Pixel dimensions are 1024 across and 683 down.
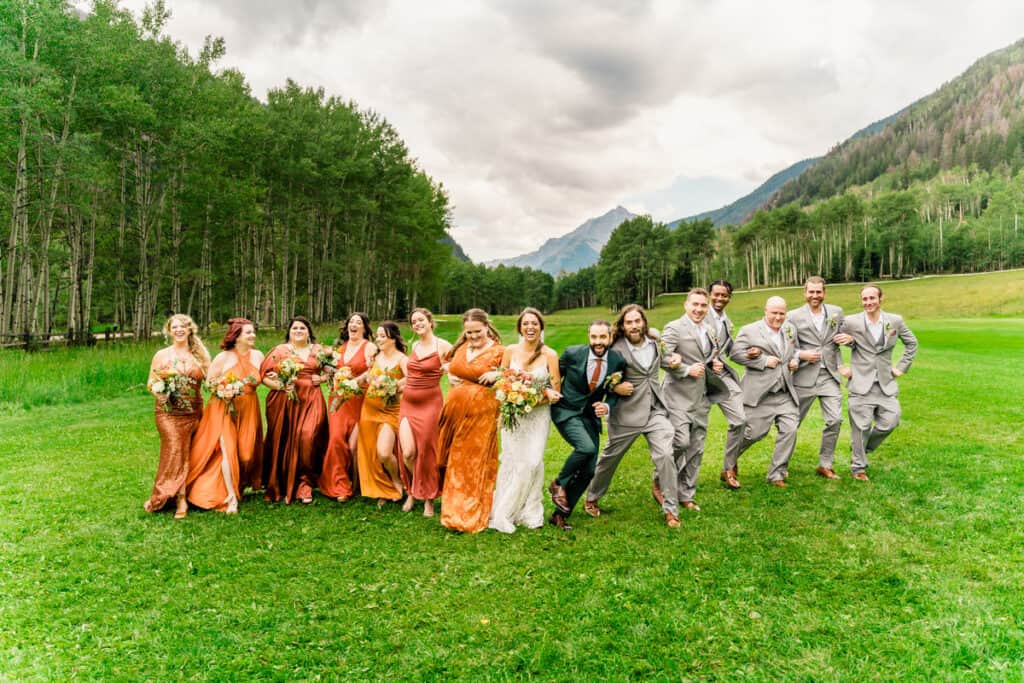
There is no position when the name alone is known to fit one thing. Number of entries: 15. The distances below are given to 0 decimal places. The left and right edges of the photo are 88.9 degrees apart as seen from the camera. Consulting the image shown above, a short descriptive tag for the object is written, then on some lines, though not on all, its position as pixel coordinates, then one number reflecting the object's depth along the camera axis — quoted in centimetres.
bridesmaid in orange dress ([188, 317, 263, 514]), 701
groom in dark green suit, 621
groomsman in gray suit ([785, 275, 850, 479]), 793
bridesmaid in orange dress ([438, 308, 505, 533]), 657
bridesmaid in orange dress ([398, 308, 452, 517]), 707
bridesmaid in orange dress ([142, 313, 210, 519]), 686
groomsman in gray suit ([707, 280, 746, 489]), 751
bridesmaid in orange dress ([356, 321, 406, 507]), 729
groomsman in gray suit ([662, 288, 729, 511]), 686
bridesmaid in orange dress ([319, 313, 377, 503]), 751
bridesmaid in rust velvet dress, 742
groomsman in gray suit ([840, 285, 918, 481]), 785
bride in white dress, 637
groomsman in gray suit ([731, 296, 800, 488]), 771
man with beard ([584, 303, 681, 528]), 632
